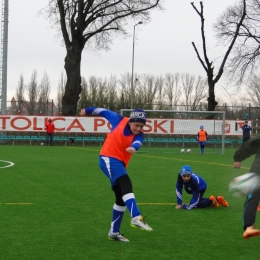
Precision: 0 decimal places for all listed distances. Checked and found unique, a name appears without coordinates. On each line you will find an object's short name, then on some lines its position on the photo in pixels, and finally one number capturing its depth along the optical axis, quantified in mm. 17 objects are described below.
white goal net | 32156
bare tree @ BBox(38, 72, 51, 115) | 67188
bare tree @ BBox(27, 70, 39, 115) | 66325
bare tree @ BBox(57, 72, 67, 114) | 68238
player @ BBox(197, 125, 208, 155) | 29420
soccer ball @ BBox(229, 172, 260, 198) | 6438
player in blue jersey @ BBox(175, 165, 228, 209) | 10055
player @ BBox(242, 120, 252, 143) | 28188
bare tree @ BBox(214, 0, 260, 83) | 43219
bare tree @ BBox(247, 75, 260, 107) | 60628
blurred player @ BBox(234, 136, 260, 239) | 6617
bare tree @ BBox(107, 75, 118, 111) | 61750
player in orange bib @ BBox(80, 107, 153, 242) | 6977
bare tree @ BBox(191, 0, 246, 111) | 42656
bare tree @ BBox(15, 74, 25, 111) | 68375
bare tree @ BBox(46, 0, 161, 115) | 41406
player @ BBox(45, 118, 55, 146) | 35219
